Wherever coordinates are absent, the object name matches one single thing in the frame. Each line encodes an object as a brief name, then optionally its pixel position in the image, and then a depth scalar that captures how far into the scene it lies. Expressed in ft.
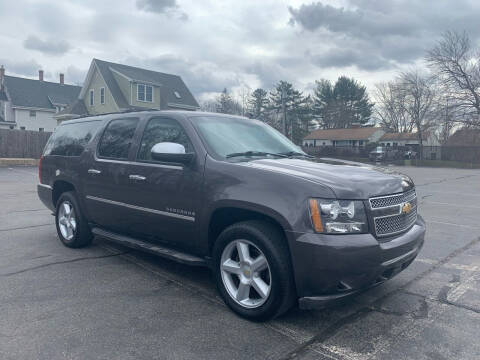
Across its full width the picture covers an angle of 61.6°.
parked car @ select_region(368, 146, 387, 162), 129.18
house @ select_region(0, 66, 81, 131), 138.21
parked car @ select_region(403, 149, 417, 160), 134.59
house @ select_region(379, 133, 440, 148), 198.62
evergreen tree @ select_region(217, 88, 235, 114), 223.71
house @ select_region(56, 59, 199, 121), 108.06
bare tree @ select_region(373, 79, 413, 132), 203.21
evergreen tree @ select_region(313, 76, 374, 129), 222.89
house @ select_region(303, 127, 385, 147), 205.87
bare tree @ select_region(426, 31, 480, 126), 121.70
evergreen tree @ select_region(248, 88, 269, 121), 235.40
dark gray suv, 10.15
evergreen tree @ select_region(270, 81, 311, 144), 208.13
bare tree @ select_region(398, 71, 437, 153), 137.08
